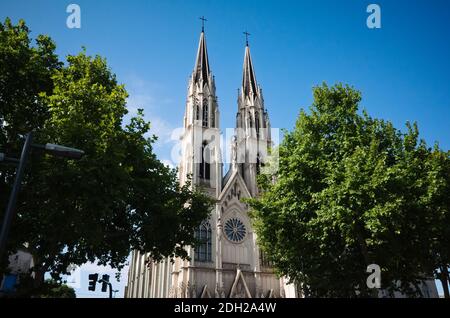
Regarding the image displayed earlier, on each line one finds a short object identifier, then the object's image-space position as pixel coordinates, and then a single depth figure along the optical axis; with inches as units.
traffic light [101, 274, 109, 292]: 645.9
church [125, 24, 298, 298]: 1321.4
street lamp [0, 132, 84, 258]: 246.2
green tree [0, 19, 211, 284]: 504.7
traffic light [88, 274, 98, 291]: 614.2
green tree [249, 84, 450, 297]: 585.9
